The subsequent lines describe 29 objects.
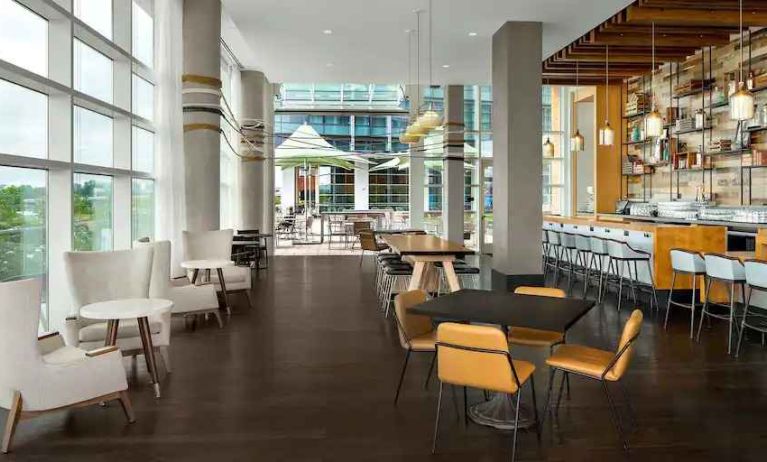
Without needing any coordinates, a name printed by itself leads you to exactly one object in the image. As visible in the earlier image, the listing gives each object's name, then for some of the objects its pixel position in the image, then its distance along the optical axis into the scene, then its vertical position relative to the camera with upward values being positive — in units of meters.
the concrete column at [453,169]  13.73 +1.39
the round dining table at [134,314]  3.88 -0.57
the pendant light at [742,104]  6.57 +1.40
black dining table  3.24 -0.49
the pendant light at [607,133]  9.62 +1.57
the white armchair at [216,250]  7.11 -0.26
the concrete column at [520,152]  8.33 +1.09
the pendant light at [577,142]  10.51 +1.56
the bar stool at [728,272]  5.38 -0.41
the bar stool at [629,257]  7.28 -0.36
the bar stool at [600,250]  7.90 -0.29
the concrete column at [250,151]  12.17 +1.61
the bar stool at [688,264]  5.98 -0.37
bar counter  7.14 -0.18
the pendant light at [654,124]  8.20 +1.47
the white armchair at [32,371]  3.11 -0.80
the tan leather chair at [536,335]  3.83 -0.72
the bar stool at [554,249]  9.70 -0.39
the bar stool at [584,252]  8.34 -0.35
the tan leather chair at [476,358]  2.88 -0.65
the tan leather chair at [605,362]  3.15 -0.76
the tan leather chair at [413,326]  3.78 -0.66
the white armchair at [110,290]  4.34 -0.49
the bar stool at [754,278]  5.00 -0.43
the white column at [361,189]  17.19 +1.17
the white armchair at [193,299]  6.10 -0.75
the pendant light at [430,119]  8.05 +1.52
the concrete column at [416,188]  14.77 +1.02
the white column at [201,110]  7.32 +1.48
